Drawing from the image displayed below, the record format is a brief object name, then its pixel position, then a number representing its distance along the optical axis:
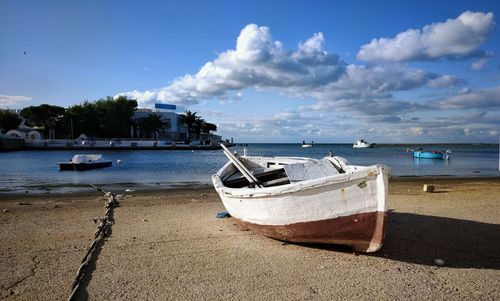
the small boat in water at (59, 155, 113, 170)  28.54
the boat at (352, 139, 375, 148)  111.73
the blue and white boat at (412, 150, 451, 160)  47.59
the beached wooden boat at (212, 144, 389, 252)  5.54
